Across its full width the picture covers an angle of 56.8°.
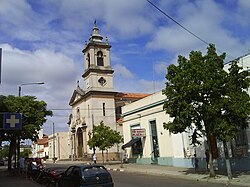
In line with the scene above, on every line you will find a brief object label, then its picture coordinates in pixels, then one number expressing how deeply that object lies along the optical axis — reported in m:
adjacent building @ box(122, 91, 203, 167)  20.10
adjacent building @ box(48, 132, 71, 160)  54.08
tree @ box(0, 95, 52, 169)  19.27
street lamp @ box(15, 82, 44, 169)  20.09
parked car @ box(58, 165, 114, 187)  8.74
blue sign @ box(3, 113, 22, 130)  14.25
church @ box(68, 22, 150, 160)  40.08
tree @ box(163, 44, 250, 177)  12.43
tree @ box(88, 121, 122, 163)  26.95
